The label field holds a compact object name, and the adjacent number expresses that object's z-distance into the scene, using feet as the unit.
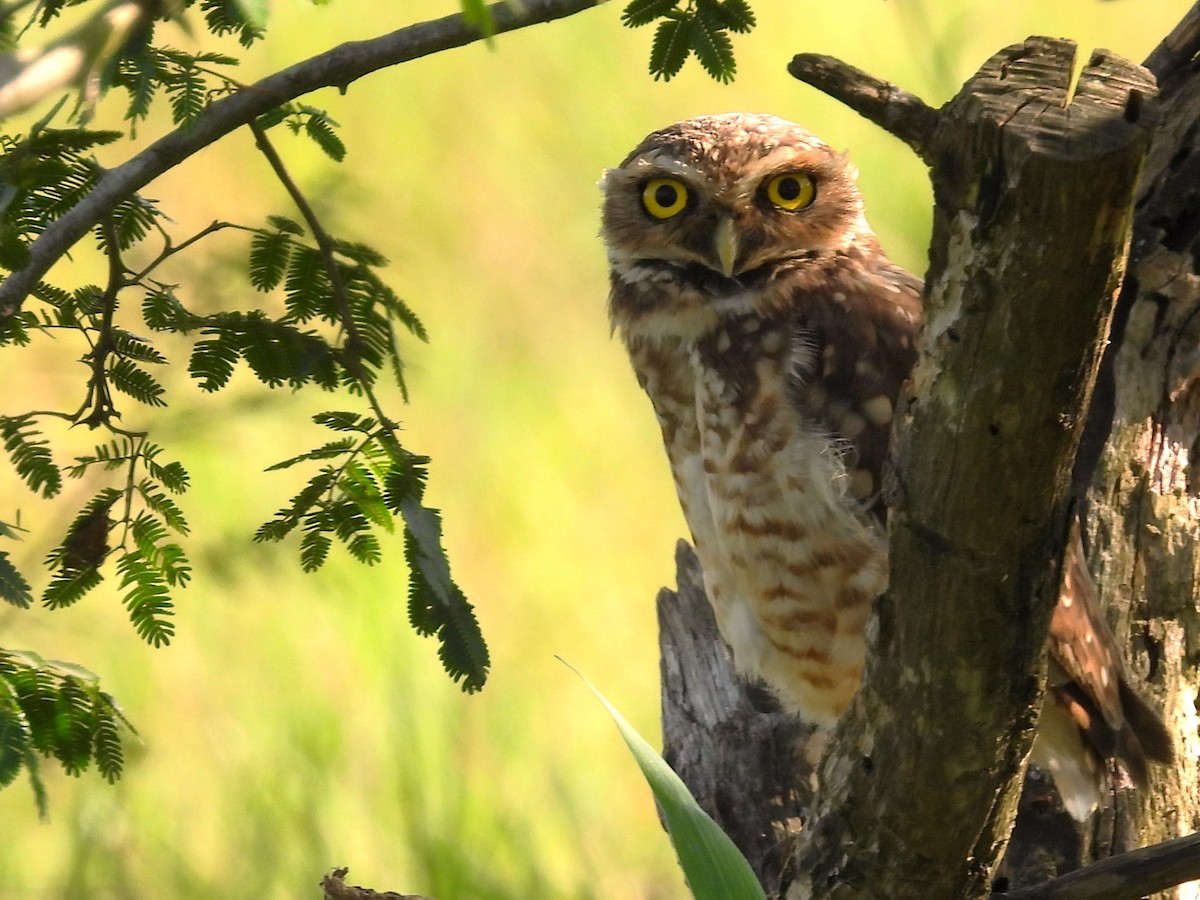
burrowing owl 22.14
